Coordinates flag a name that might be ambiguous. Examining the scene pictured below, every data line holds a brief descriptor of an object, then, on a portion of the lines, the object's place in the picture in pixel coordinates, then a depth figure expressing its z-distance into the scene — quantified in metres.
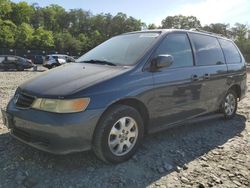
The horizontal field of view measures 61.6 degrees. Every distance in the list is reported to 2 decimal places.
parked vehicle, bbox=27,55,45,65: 26.45
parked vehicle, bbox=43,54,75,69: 17.05
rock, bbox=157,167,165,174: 2.57
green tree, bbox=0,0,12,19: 34.15
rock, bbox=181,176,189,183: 2.43
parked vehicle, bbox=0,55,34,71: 15.86
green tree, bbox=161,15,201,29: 59.70
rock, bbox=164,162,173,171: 2.62
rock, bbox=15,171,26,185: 2.30
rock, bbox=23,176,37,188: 2.27
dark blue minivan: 2.34
